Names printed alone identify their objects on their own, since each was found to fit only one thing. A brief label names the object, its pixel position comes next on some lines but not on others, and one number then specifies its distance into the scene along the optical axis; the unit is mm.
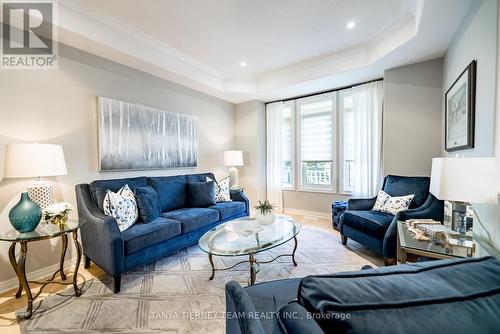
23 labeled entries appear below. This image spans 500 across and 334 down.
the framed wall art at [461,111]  1922
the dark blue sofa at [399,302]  502
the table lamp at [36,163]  1943
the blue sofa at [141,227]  2102
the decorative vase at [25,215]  1830
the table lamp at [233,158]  4555
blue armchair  2332
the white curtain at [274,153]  5031
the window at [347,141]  4172
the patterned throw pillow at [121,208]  2381
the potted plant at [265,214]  2562
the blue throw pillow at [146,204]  2650
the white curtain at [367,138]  3781
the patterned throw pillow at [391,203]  2780
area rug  1694
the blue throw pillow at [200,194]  3471
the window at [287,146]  4945
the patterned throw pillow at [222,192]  3797
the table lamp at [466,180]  1328
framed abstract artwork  2910
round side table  1799
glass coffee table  1982
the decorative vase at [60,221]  2045
